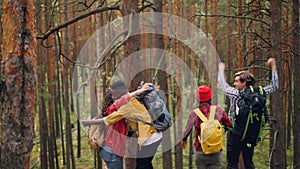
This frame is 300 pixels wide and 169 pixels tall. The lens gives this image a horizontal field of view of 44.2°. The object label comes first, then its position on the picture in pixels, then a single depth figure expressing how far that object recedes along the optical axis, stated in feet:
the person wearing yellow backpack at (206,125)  15.15
